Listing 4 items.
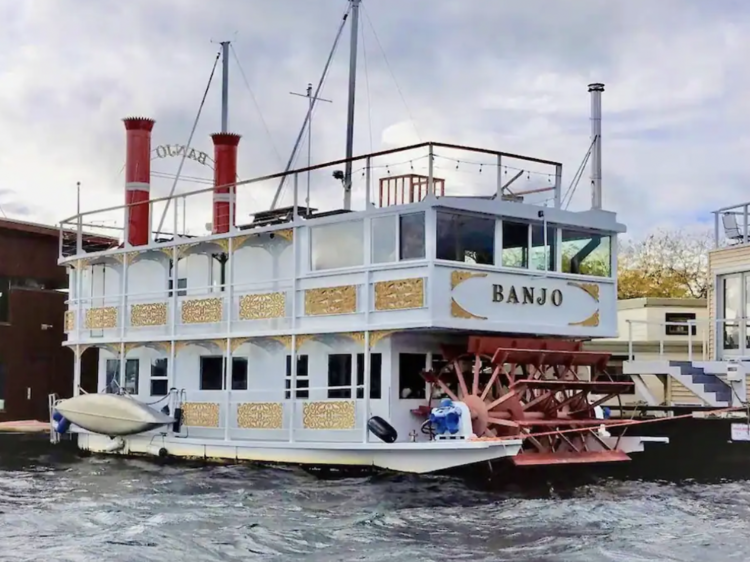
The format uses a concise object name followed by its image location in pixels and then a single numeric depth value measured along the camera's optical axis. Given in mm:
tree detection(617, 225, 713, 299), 46688
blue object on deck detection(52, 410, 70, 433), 21000
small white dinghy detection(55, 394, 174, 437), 18875
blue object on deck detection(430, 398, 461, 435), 15711
